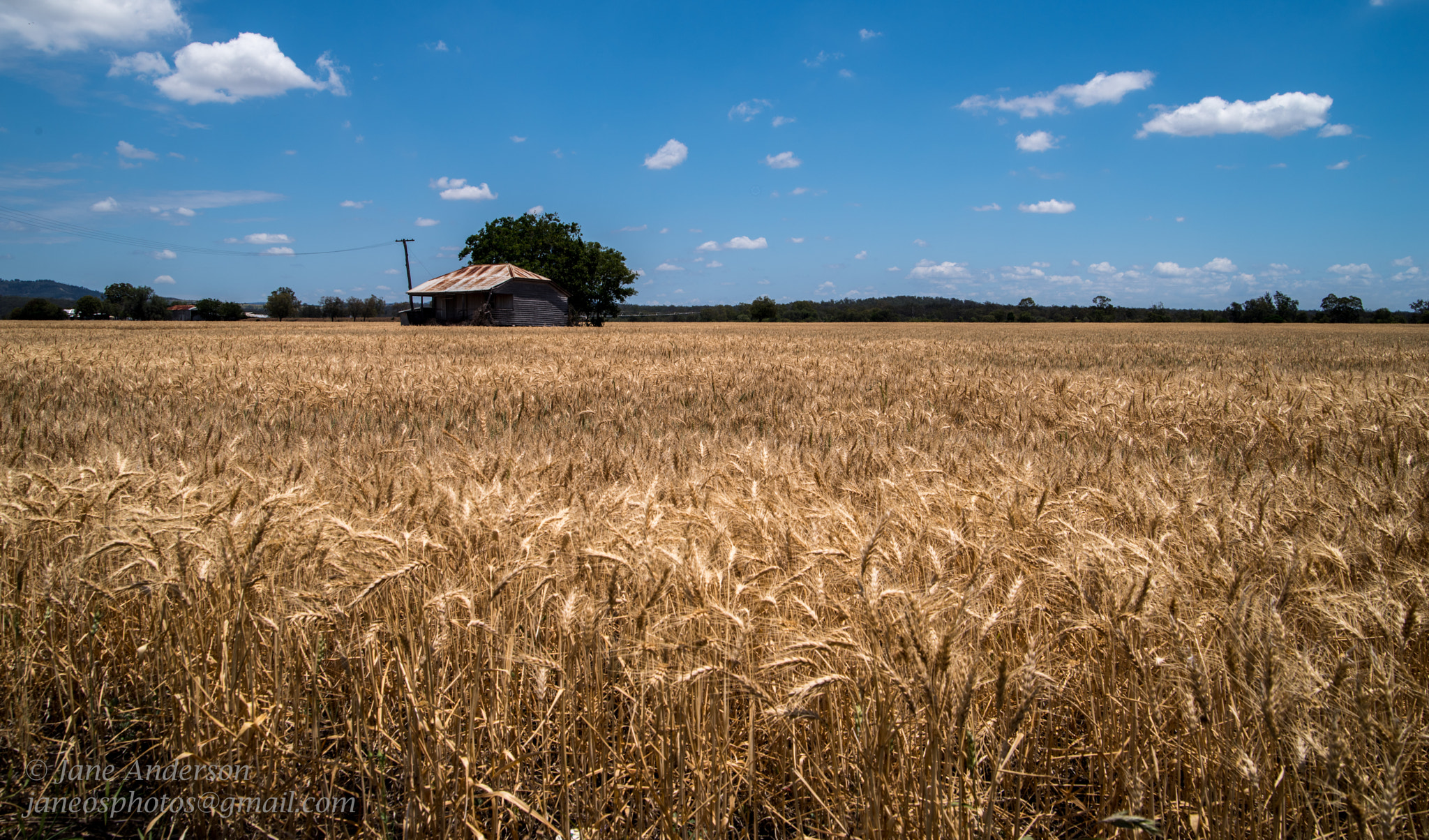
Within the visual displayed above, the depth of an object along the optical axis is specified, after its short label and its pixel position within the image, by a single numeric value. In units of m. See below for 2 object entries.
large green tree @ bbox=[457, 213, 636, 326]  50.00
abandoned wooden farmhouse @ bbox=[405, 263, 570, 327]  40.84
